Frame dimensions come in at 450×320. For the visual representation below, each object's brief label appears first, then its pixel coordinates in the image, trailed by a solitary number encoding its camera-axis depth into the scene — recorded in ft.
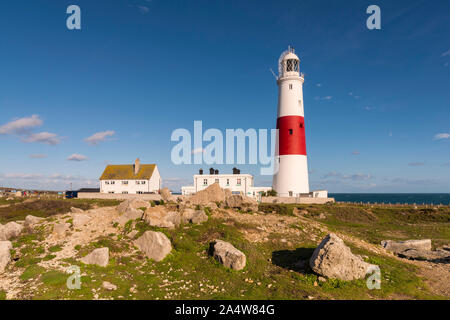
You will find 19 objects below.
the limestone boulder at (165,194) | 102.40
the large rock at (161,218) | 63.16
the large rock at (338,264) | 44.06
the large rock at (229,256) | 46.98
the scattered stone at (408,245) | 70.95
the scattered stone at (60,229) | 61.15
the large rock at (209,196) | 90.43
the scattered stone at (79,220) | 65.67
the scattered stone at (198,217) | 68.23
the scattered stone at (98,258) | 47.37
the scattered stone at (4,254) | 48.05
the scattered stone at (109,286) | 38.88
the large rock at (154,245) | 51.26
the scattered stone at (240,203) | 87.98
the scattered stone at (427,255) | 62.80
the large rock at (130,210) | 66.74
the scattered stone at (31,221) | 68.93
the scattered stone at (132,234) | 58.92
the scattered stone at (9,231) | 61.15
